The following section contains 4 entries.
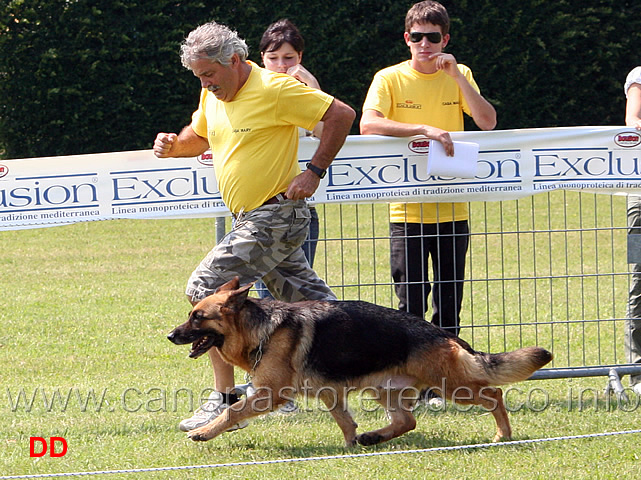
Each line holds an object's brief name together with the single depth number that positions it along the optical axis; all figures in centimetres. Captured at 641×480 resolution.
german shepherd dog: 947
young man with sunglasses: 1160
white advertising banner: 1095
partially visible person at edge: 1191
